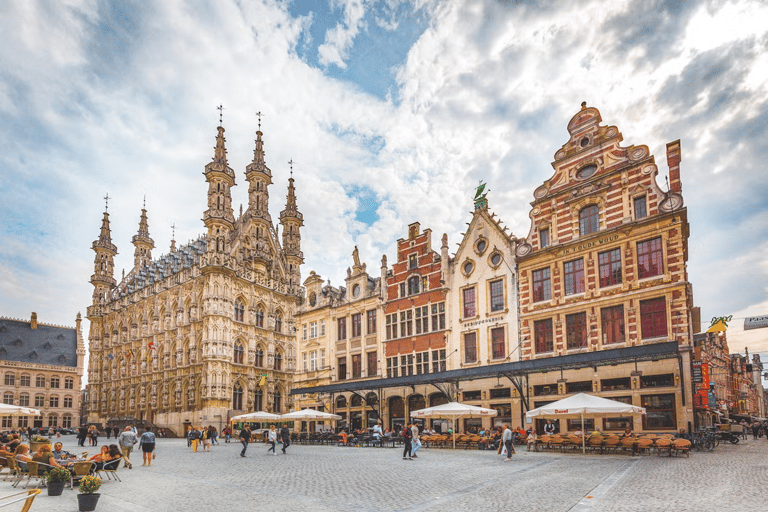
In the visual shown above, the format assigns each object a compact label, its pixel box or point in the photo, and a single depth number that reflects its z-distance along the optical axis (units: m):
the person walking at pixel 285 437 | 28.58
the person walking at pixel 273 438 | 28.84
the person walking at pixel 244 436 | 26.91
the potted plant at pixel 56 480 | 13.38
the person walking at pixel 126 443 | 21.19
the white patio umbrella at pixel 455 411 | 27.48
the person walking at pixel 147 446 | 21.42
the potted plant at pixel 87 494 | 11.18
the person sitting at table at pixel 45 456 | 14.90
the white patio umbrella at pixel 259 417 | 38.91
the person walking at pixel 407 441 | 22.20
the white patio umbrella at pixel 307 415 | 36.62
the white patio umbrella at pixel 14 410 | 28.84
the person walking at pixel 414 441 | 23.19
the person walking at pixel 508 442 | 21.03
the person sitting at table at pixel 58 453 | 17.35
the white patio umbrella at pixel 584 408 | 22.97
